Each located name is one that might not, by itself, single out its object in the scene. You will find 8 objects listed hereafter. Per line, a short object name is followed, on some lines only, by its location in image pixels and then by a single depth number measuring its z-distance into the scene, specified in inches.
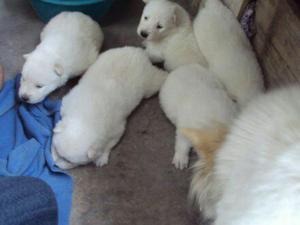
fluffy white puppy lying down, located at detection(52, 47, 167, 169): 67.1
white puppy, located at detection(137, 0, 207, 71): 82.2
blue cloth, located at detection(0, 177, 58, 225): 36.3
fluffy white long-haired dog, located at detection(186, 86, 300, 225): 27.1
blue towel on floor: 65.9
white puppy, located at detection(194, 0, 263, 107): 74.2
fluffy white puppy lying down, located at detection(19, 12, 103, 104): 74.0
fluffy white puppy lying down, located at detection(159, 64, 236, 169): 68.6
